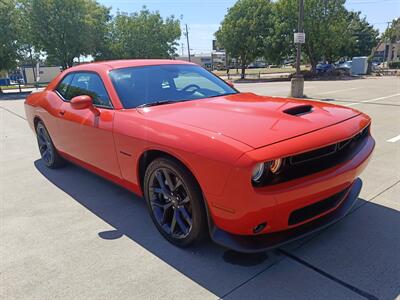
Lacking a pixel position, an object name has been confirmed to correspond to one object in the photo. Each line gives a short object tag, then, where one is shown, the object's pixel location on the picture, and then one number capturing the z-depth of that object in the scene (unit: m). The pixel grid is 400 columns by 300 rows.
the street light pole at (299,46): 13.02
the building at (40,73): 44.91
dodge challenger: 2.26
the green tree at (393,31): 40.19
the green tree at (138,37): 38.09
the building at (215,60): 86.06
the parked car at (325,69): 32.80
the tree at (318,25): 28.20
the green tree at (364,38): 57.44
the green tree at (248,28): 31.89
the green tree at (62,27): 28.53
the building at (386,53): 61.84
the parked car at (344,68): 32.93
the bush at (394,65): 42.55
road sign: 13.58
